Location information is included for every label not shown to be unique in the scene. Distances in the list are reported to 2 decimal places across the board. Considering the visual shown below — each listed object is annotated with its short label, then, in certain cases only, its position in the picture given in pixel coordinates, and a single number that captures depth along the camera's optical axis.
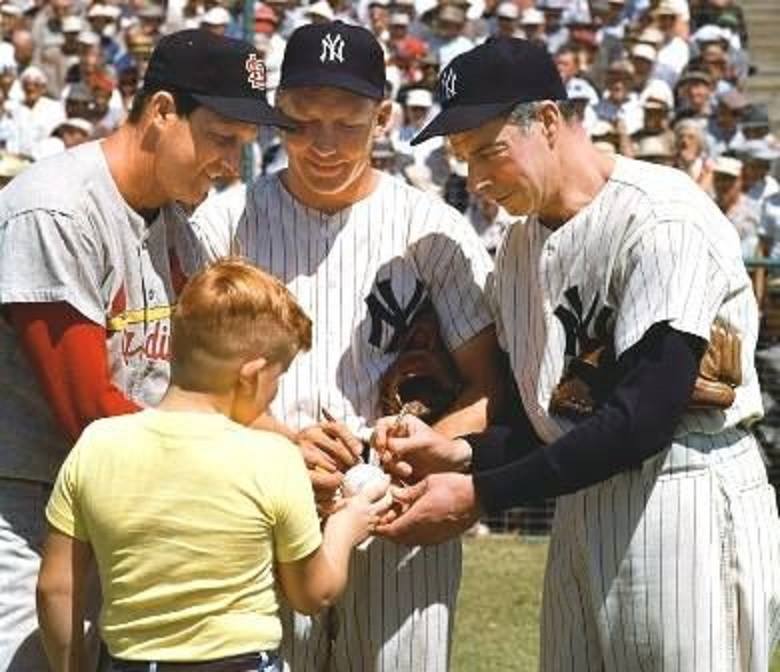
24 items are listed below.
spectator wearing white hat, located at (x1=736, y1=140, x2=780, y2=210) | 12.80
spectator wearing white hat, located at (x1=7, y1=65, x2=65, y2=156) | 14.61
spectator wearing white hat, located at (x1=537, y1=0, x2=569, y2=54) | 15.40
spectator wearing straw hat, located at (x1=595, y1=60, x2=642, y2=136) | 14.24
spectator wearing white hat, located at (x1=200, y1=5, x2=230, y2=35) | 14.38
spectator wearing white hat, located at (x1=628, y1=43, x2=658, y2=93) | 14.82
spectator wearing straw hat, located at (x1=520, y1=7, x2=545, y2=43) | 15.24
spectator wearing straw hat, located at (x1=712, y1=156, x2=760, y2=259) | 12.19
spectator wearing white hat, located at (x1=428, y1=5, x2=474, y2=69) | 15.30
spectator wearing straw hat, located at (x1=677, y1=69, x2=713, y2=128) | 14.19
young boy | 3.71
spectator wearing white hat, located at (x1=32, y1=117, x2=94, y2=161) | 13.98
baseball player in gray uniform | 4.08
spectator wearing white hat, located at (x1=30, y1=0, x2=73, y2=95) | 16.55
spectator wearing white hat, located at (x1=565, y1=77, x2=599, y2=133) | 13.76
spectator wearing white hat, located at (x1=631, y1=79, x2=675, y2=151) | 13.61
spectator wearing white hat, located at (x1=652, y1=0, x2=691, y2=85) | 15.12
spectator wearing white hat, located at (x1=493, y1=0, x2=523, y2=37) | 15.18
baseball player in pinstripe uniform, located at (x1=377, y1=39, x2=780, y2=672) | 4.21
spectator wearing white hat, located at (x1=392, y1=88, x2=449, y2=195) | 12.70
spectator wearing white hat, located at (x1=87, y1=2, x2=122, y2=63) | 16.16
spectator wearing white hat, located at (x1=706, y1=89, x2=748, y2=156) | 13.98
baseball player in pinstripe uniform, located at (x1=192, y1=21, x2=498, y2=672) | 4.55
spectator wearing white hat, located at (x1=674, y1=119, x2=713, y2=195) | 12.74
